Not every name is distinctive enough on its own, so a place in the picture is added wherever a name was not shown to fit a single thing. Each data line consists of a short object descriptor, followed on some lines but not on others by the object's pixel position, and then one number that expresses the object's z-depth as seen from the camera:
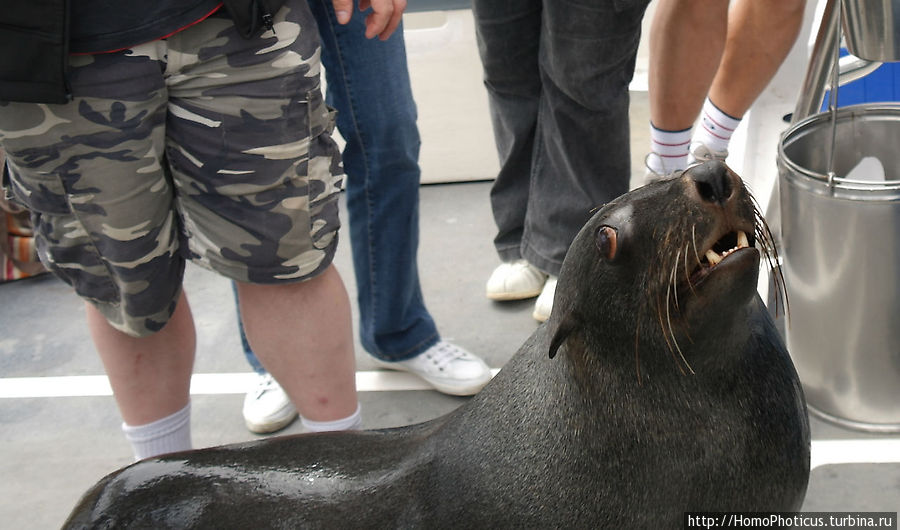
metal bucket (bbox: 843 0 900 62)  1.95
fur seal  1.21
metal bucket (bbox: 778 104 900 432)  2.08
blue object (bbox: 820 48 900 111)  2.85
